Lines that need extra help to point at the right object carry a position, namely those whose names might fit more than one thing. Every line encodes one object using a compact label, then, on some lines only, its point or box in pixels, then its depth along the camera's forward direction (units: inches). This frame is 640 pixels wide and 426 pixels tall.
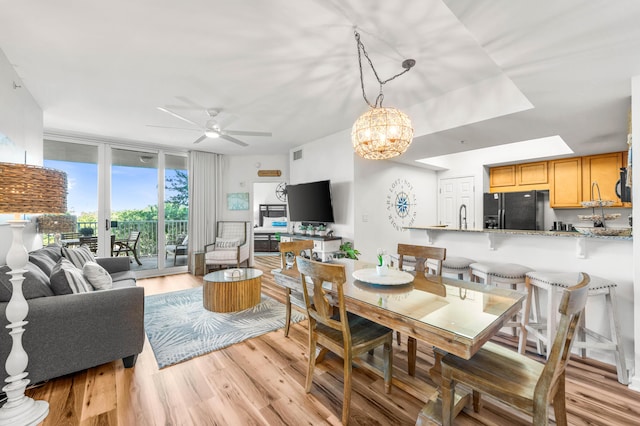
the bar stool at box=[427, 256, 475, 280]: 117.0
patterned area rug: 98.0
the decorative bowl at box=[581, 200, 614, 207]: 87.8
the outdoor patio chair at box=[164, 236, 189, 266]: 222.7
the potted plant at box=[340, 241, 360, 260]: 153.1
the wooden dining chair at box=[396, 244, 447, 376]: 81.0
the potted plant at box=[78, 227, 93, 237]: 186.1
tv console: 171.5
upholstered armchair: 204.2
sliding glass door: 184.3
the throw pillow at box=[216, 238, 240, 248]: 221.3
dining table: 47.4
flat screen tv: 177.9
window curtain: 221.8
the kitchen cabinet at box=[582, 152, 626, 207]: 164.5
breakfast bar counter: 87.0
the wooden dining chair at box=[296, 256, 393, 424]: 61.9
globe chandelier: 81.4
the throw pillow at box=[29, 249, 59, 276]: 93.7
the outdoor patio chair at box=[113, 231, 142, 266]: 202.5
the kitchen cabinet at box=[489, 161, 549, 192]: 195.6
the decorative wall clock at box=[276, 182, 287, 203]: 322.0
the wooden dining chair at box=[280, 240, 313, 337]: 105.4
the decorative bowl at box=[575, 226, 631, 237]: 85.6
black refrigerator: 192.2
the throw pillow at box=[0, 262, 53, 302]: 70.7
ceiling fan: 138.1
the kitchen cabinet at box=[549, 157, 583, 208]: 180.4
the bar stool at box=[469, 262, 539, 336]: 99.0
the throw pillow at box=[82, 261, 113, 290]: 91.7
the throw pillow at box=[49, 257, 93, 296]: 80.6
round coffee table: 127.2
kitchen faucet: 226.1
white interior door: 224.1
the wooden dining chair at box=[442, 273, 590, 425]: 43.1
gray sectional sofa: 72.2
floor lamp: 55.7
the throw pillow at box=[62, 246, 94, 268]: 119.7
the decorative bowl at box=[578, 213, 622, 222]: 88.3
